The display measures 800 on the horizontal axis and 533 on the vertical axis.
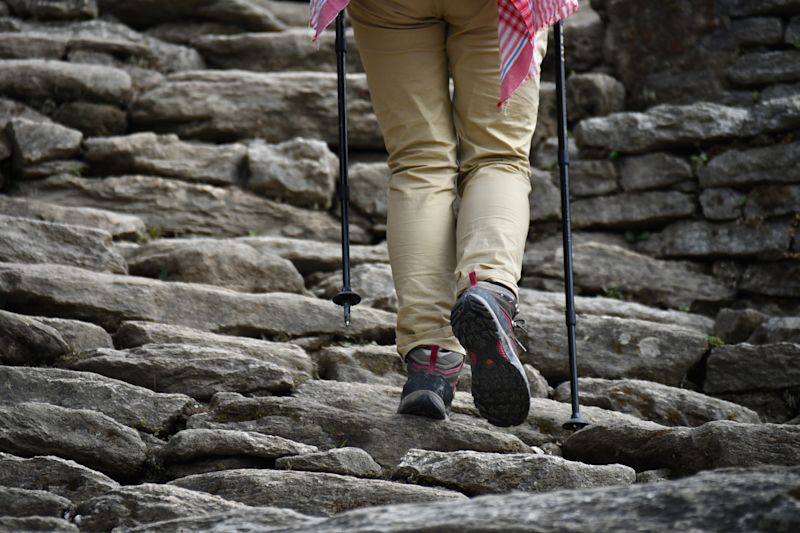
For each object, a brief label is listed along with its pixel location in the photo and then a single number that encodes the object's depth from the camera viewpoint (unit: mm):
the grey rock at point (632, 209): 15984
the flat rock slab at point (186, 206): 15430
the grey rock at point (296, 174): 16125
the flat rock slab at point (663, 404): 10320
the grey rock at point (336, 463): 7316
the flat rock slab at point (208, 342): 10375
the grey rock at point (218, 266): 13102
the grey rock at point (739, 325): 13266
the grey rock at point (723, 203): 15594
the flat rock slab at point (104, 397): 8469
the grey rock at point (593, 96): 17828
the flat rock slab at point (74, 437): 7566
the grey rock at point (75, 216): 14008
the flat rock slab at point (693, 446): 7516
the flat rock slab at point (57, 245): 12320
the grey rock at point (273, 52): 19719
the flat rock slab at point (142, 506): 6047
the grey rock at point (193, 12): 20844
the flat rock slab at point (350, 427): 8086
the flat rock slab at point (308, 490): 6633
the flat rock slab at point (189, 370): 9336
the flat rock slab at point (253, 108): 17469
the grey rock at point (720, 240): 15117
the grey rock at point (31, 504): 6316
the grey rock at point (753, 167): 15391
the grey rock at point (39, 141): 15695
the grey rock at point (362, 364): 10648
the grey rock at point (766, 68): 17000
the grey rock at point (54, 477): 6930
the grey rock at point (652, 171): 16156
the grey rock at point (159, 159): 16172
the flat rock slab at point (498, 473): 7141
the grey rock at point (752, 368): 11595
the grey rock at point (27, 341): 9547
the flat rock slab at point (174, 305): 10992
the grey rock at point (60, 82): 17109
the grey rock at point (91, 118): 17125
